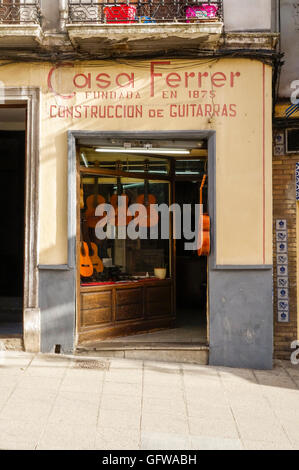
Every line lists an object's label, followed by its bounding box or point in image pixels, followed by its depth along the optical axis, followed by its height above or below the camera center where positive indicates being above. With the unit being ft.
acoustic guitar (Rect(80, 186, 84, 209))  26.73 +2.16
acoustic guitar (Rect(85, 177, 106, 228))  27.55 +1.86
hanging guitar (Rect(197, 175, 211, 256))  25.02 +0.24
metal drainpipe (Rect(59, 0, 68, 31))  25.41 +11.01
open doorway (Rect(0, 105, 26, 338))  35.65 +1.78
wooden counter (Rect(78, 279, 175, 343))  26.50 -3.63
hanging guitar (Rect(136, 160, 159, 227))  29.04 +1.77
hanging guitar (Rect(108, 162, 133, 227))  28.40 +1.75
